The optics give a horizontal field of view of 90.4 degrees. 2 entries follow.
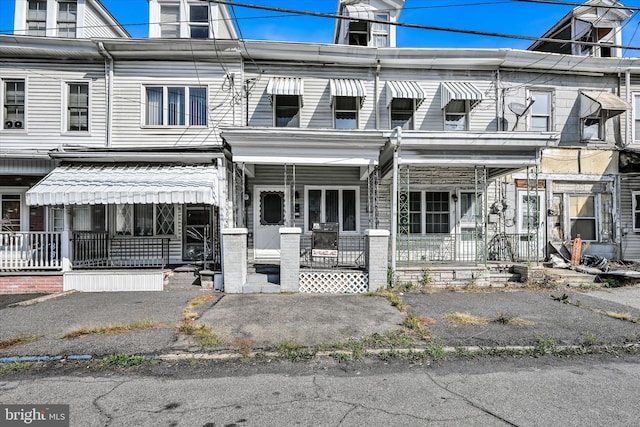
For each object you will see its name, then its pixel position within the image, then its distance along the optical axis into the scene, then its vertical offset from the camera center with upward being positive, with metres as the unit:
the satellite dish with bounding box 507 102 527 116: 10.64 +3.77
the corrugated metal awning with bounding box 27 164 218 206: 7.83 +0.83
